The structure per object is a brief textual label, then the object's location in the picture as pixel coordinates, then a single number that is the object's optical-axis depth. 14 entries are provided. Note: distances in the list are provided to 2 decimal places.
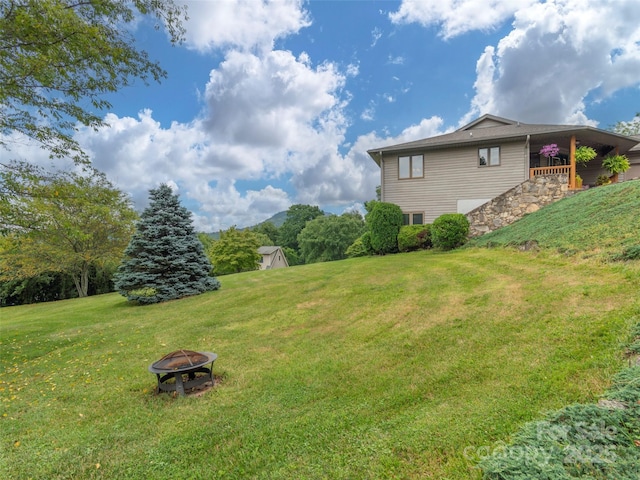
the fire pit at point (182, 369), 3.98
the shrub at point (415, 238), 14.23
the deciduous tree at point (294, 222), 63.53
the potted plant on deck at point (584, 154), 14.05
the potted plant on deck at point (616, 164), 14.92
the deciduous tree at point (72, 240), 6.57
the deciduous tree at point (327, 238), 45.25
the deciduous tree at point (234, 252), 30.40
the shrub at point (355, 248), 26.67
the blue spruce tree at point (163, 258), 10.81
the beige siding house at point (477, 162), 14.32
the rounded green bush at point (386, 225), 14.83
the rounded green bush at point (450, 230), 12.62
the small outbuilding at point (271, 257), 46.03
